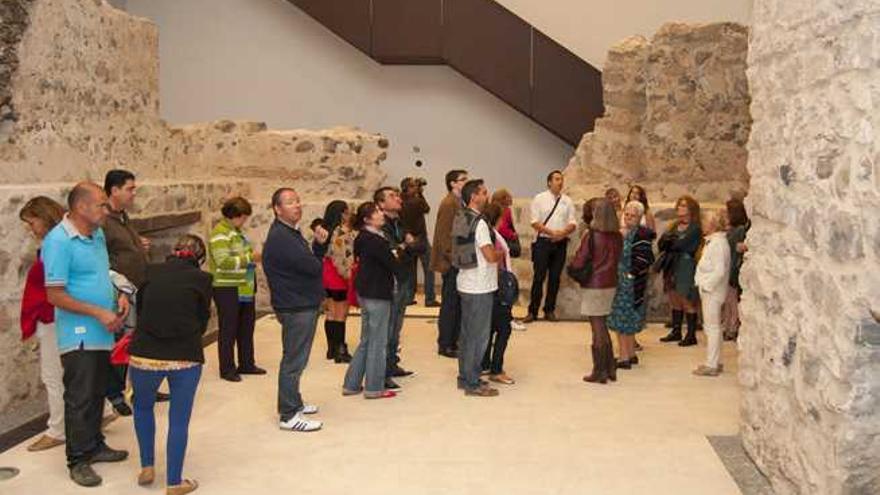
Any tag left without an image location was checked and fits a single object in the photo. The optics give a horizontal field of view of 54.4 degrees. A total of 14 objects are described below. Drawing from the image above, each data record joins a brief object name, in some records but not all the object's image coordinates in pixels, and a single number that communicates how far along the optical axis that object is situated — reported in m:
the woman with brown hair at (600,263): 6.48
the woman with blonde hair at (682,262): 7.82
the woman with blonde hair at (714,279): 6.56
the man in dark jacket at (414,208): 7.82
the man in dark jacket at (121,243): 5.43
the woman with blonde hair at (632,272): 6.84
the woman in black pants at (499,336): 6.48
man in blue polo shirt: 4.38
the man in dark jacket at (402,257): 6.33
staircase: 11.74
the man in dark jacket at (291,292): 5.30
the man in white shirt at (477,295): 6.06
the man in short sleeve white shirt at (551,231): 8.89
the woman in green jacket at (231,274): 6.48
